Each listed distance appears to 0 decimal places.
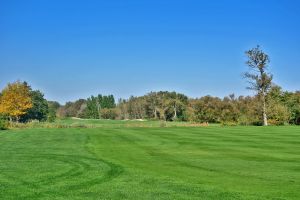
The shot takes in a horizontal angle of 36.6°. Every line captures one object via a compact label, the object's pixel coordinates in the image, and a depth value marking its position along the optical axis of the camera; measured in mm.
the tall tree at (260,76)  70562
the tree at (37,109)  110806
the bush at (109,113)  148750
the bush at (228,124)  68750
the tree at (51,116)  110388
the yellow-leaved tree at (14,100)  80000
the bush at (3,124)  61094
